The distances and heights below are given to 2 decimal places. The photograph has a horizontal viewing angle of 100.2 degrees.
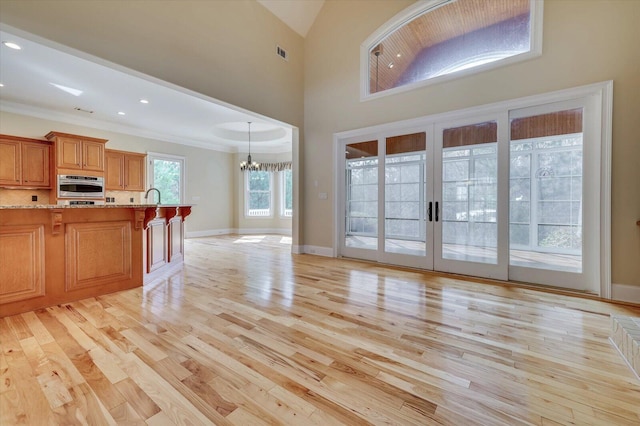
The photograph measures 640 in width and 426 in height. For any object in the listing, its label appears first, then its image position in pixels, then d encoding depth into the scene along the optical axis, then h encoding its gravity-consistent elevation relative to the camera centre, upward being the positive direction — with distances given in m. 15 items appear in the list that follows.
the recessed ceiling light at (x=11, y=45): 3.25 +2.03
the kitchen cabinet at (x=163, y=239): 3.51 -0.44
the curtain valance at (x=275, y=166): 8.91 +1.45
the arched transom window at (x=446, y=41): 3.39 +2.46
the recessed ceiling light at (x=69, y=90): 4.50 +2.08
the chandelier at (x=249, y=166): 7.29 +1.22
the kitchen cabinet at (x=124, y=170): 6.41 +0.97
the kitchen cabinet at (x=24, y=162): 5.03 +0.91
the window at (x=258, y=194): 9.19 +0.54
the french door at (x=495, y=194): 3.08 +0.22
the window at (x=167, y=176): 7.33 +0.94
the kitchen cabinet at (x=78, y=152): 5.48 +1.23
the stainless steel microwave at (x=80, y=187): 5.50 +0.48
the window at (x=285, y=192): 9.19 +0.60
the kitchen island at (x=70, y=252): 2.41 -0.45
